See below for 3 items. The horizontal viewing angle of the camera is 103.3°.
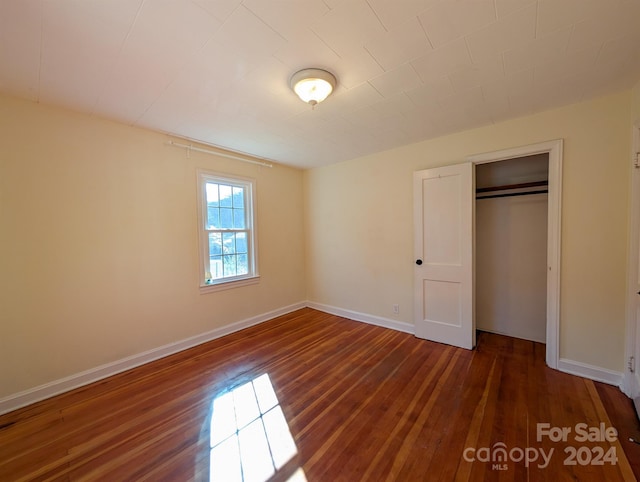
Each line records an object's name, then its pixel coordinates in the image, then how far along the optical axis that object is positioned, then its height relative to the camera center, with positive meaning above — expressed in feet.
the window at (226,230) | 10.82 +0.26
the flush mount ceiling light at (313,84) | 5.75 +3.56
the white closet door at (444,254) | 9.49 -0.89
